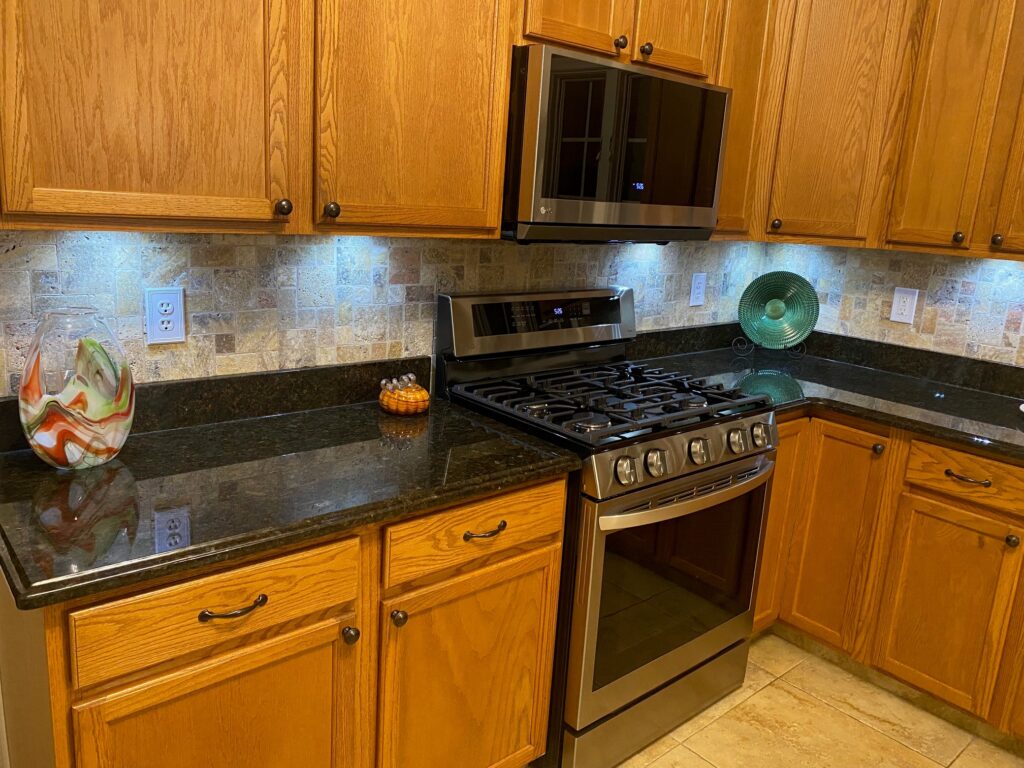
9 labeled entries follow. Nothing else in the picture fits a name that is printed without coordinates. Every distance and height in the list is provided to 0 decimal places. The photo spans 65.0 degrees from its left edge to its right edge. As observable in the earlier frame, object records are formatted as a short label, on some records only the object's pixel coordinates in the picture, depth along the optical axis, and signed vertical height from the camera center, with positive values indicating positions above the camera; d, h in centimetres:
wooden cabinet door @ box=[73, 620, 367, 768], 125 -85
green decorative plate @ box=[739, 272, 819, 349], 291 -28
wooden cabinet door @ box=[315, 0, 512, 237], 156 +19
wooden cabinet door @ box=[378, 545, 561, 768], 162 -96
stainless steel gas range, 186 -66
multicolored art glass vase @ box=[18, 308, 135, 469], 146 -37
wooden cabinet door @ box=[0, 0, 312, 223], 125 +14
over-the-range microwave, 182 +17
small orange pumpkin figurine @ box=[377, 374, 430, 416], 198 -46
